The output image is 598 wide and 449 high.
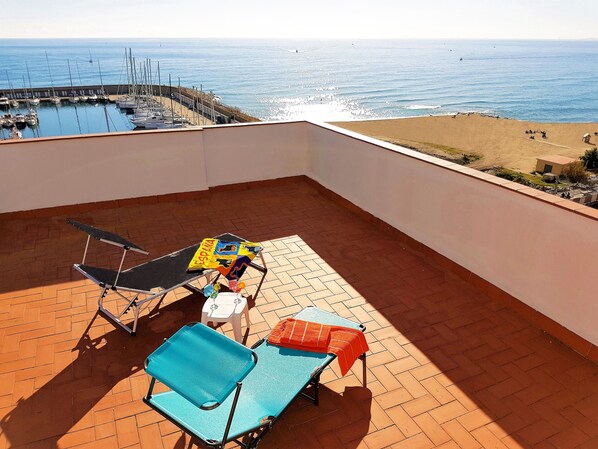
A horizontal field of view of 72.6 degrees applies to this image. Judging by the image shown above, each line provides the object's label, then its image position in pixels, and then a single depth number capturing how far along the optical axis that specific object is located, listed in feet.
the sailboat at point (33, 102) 211.20
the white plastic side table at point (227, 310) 10.85
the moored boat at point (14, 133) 151.40
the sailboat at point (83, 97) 221.25
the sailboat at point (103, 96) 219.61
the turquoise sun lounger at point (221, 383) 7.04
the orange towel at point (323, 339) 9.29
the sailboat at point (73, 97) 221.48
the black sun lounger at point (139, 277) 11.99
